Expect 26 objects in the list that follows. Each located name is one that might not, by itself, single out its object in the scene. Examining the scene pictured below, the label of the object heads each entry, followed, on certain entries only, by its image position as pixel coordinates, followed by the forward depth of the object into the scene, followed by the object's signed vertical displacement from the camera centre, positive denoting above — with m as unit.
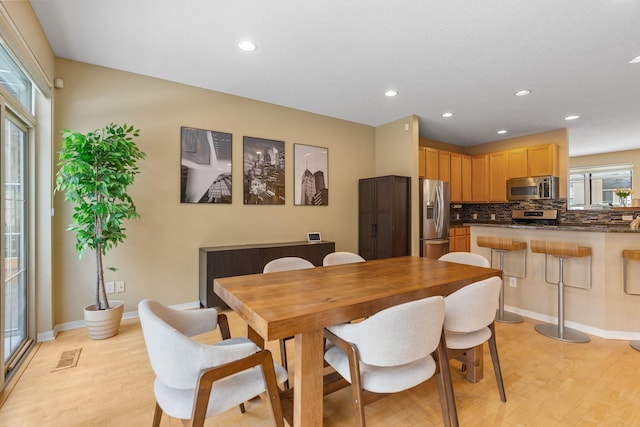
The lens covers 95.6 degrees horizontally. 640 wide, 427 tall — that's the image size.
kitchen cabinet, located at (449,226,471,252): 5.21 -0.49
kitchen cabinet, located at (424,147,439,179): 5.16 +0.90
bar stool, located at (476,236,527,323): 3.17 -0.39
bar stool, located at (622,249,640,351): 2.54 -0.46
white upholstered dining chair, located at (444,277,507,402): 1.56 -0.54
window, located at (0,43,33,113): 2.07 +1.07
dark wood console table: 3.28 -0.54
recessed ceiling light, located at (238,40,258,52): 2.57 +1.52
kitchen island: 2.73 -0.73
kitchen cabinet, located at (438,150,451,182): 5.42 +0.89
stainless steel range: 5.21 -0.08
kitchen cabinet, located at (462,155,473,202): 5.86 +0.69
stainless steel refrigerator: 4.54 -0.08
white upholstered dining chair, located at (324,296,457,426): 1.24 -0.60
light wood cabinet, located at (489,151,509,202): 5.56 +0.71
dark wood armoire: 4.29 -0.06
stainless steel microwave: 4.93 +0.43
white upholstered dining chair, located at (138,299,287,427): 1.09 -0.63
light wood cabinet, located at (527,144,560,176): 4.96 +0.91
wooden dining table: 1.24 -0.42
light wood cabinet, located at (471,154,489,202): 5.83 +0.73
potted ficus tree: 2.49 +0.21
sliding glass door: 2.21 -0.20
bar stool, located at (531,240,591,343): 2.72 -0.60
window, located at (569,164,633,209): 7.38 +0.74
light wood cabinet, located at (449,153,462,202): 5.65 +0.70
